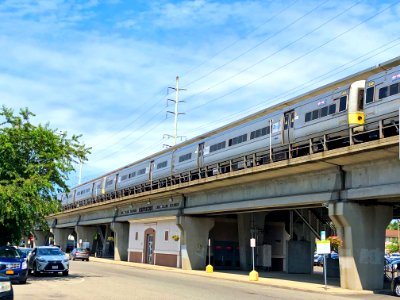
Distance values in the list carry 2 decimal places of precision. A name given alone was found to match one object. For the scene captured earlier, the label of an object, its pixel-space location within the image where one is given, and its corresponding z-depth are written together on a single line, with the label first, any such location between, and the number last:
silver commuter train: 20.27
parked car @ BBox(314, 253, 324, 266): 60.37
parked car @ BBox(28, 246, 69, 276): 25.53
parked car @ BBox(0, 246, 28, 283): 19.81
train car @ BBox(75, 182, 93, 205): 67.00
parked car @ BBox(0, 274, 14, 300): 10.12
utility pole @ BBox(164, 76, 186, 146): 70.16
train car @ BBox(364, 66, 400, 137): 19.25
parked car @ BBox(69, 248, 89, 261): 53.92
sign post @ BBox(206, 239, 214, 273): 35.00
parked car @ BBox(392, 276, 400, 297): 20.06
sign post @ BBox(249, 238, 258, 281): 27.85
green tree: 22.86
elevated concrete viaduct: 21.57
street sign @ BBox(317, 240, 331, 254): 23.33
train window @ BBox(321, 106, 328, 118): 23.33
